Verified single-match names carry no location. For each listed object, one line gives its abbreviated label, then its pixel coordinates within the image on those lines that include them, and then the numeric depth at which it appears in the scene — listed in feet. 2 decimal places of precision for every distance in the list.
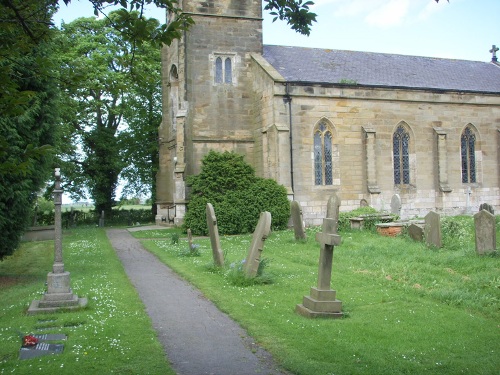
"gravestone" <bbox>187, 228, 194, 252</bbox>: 51.11
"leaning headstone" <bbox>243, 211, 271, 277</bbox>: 35.01
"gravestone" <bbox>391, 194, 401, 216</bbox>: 75.15
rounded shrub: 71.77
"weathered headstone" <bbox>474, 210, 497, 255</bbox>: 40.73
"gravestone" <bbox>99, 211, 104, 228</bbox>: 113.60
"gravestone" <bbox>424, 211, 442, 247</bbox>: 47.62
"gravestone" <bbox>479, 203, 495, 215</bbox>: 62.89
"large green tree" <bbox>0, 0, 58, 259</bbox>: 41.06
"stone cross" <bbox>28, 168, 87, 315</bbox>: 30.12
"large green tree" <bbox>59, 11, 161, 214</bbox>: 112.27
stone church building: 79.51
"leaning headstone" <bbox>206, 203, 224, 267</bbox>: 41.60
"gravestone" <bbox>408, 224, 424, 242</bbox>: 52.19
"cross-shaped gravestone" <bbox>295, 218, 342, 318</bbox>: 26.63
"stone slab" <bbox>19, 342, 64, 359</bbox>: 21.41
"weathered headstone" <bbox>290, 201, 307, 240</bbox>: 57.98
